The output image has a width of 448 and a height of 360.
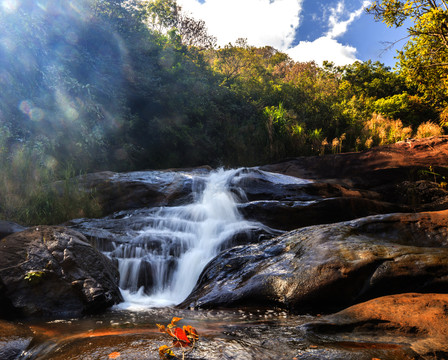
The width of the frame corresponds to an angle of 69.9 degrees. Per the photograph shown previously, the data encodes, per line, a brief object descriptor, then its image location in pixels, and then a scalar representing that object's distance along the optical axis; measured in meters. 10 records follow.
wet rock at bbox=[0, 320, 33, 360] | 2.01
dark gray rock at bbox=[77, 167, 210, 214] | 7.72
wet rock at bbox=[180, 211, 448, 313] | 2.92
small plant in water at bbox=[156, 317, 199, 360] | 1.66
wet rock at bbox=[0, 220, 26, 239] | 4.15
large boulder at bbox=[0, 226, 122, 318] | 3.23
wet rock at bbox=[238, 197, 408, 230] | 6.23
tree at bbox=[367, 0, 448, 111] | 12.10
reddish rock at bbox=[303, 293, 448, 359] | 1.95
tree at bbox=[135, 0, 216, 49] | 22.06
